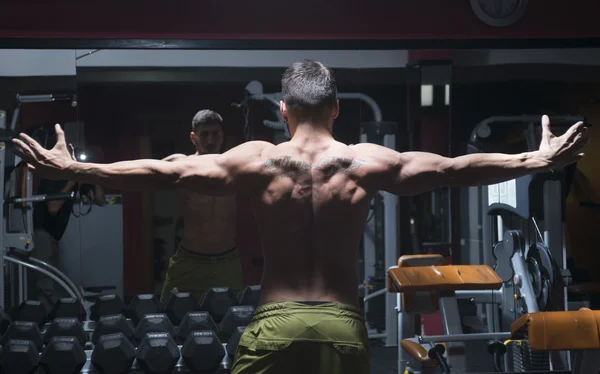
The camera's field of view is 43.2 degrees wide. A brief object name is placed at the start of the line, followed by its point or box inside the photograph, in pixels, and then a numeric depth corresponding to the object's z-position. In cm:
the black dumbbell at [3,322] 433
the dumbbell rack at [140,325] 383
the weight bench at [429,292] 358
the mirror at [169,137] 468
